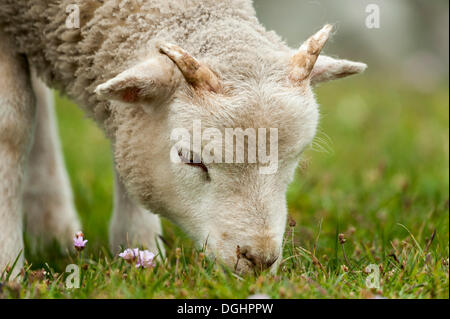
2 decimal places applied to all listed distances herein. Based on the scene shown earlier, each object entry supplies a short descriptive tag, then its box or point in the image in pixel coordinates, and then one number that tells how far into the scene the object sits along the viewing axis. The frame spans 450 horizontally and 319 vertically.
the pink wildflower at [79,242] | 3.23
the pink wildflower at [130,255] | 3.20
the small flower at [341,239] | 3.32
